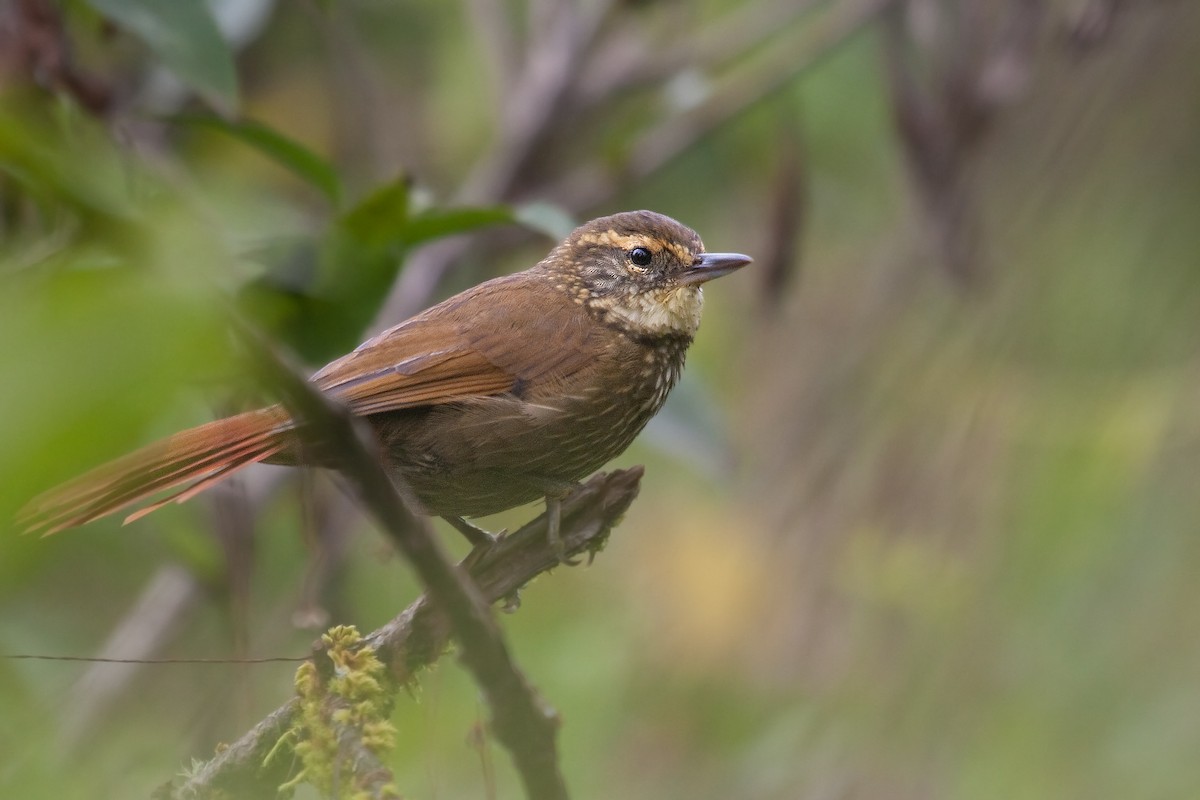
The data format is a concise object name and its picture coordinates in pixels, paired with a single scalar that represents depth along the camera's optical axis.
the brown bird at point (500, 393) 5.73
